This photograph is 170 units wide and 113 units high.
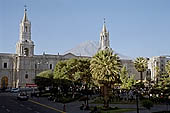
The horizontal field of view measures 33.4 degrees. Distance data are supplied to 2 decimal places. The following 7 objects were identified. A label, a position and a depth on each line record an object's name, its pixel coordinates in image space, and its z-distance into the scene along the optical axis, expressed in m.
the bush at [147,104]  32.65
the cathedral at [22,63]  96.62
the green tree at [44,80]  69.75
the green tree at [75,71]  58.88
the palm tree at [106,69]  37.28
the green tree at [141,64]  80.12
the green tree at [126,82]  62.37
